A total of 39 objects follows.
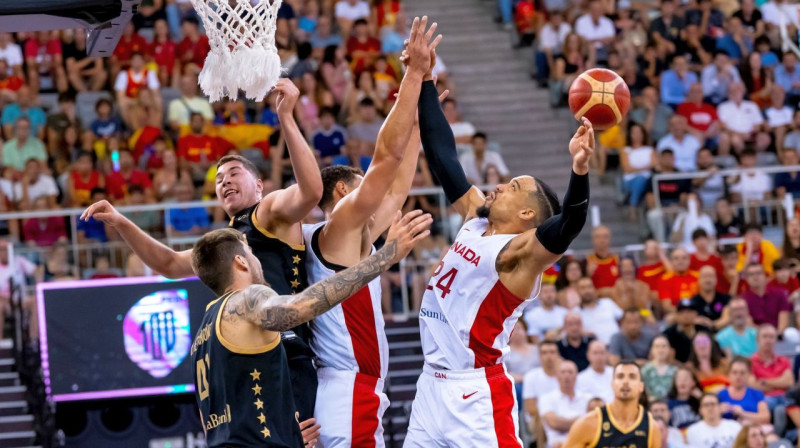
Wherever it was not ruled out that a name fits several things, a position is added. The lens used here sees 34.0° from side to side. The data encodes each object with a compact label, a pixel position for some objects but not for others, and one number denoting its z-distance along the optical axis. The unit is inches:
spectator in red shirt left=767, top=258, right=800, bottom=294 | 570.3
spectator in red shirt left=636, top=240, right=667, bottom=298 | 571.8
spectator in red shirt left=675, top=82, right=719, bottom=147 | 690.2
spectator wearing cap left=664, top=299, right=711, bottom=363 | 523.5
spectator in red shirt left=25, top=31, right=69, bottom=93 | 637.3
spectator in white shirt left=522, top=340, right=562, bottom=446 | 487.2
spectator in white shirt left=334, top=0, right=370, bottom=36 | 714.8
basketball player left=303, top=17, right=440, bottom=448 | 262.1
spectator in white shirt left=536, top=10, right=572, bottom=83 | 732.7
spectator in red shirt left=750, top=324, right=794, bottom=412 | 520.1
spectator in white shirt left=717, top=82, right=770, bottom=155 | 690.2
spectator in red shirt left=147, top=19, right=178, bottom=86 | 645.3
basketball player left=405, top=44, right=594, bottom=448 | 262.5
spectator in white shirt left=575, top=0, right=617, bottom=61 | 730.2
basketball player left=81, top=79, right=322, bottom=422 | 258.7
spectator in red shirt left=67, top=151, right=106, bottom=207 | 574.2
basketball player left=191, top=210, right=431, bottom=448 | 220.4
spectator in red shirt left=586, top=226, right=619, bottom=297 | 566.3
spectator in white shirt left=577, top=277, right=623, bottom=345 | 534.6
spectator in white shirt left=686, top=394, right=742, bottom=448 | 472.1
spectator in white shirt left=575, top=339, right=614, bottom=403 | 485.7
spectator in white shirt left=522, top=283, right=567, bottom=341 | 530.6
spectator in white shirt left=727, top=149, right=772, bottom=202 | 630.5
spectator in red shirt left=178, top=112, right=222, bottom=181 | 597.3
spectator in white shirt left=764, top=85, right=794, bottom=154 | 687.1
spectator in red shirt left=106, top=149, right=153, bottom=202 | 577.9
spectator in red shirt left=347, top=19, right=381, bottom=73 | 689.6
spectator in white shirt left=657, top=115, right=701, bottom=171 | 658.2
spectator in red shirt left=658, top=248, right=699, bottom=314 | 568.7
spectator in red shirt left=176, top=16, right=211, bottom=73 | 650.8
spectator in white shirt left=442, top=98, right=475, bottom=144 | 650.2
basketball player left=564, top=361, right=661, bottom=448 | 390.6
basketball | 288.8
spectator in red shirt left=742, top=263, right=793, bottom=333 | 561.6
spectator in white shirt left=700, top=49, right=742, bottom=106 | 716.0
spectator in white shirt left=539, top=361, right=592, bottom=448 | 473.4
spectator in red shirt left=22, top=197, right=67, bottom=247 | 554.6
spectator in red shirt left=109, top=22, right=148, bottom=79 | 642.0
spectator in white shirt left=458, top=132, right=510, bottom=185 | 615.5
